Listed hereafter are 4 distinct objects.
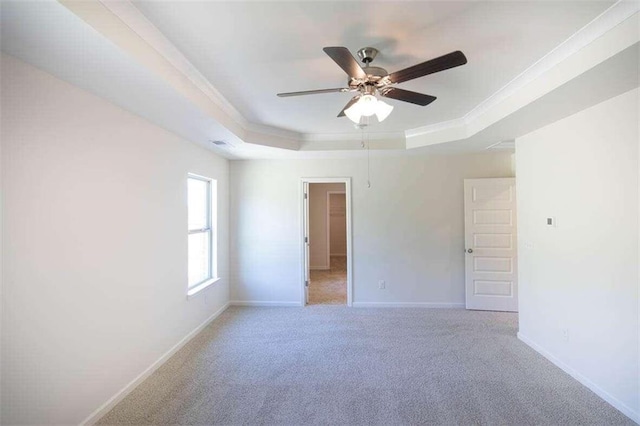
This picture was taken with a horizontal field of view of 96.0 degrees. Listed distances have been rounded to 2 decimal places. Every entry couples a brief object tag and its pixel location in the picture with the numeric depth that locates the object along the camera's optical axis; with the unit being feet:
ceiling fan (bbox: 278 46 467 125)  5.11
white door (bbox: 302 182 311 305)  15.14
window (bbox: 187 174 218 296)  12.24
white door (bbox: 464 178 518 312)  13.79
